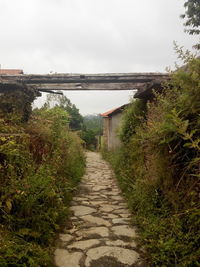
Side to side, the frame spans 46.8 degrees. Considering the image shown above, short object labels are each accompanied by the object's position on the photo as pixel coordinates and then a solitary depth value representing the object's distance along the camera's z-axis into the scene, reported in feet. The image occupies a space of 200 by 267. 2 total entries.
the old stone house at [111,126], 51.73
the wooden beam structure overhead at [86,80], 24.41
